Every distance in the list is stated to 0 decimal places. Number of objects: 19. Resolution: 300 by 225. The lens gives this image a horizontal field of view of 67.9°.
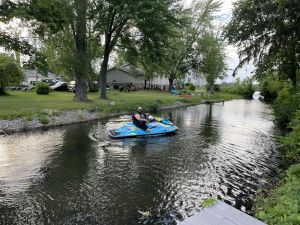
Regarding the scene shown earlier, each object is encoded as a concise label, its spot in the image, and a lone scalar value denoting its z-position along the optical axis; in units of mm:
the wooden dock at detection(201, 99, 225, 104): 33325
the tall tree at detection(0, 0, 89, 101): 13535
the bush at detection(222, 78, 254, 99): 48601
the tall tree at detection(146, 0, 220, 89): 36428
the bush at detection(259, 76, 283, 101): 38744
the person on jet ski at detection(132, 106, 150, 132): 12882
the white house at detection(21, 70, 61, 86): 42556
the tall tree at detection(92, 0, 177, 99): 18603
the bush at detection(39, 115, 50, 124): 14656
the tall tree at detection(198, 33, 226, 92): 37847
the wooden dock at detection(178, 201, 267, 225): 2394
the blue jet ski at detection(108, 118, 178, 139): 12551
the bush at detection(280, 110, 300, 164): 8673
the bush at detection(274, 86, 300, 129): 13824
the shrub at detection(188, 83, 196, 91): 47137
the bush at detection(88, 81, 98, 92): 32881
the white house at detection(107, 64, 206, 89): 43750
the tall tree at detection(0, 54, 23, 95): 23431
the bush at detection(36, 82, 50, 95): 26612
